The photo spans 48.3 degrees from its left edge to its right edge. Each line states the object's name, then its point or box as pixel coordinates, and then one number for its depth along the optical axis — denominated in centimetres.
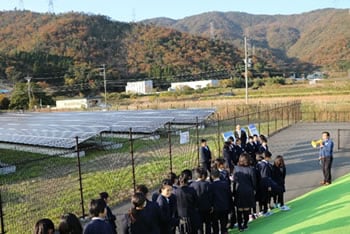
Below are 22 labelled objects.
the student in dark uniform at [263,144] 1294
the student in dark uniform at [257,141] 1403
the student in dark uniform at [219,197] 757
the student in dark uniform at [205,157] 1327
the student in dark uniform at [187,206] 695
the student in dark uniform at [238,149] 1337
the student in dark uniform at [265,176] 892
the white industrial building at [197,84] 8690
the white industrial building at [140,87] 8831
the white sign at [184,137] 1517
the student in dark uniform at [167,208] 577
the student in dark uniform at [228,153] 1305
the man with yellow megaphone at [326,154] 1237
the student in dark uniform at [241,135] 1476
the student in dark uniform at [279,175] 926
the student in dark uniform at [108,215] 664
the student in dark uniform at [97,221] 474
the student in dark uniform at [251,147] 1409
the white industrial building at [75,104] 6868
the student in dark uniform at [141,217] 535
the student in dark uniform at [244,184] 802
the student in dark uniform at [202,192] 732
